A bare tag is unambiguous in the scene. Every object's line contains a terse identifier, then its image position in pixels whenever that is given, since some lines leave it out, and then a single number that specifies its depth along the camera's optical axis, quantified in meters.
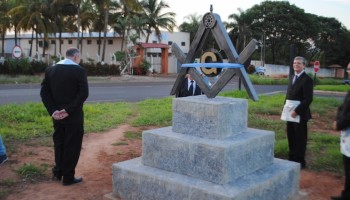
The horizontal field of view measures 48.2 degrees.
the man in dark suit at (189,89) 6.98
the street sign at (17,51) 21.86
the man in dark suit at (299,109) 5.73
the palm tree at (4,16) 43.91
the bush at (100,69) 30.81
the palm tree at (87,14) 37.31
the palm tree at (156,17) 42.03
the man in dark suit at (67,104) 4.88
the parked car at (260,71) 44.38
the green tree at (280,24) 50.50
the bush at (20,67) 25.56
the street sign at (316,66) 22.48
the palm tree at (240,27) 49.66
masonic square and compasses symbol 4.29
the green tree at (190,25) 54.28
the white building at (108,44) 42.63
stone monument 3.89
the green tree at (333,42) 54.94
